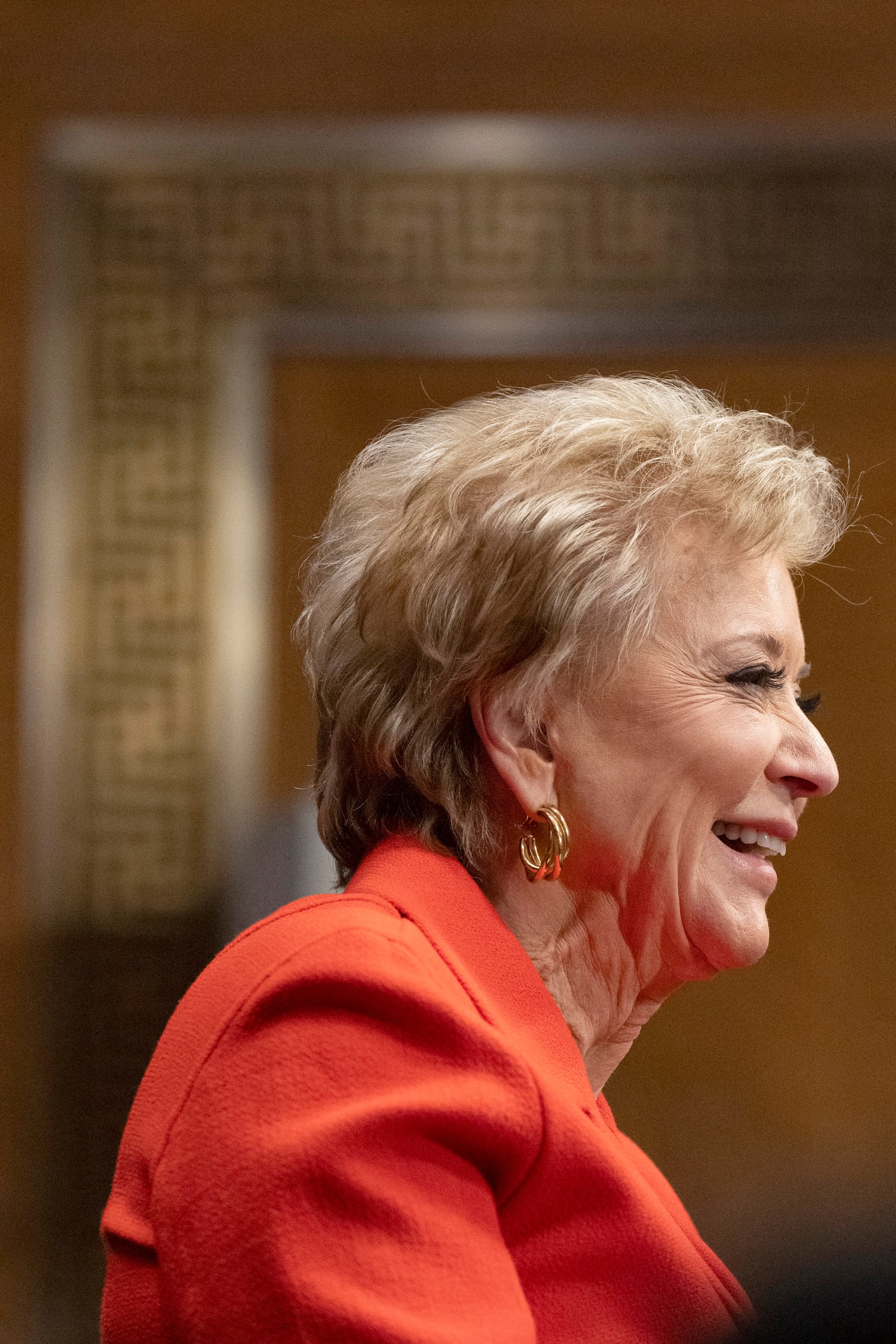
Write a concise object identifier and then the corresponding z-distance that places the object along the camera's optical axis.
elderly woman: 2.14
